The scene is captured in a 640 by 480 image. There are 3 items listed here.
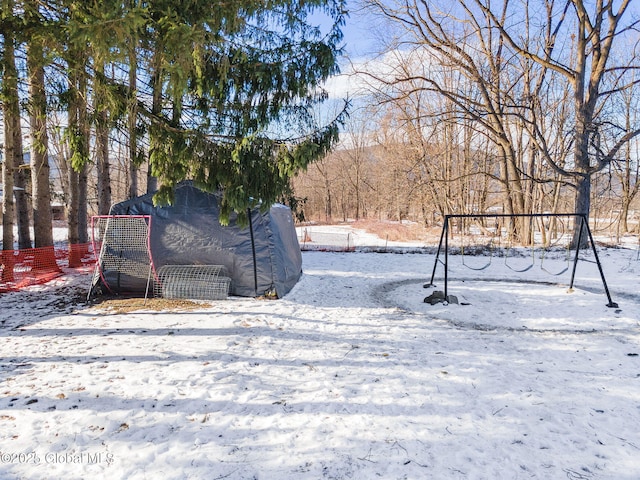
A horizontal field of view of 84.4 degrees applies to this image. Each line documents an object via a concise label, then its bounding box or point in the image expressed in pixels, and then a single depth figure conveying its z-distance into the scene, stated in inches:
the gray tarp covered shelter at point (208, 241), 275.3
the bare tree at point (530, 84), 523.8
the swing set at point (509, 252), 264.0
